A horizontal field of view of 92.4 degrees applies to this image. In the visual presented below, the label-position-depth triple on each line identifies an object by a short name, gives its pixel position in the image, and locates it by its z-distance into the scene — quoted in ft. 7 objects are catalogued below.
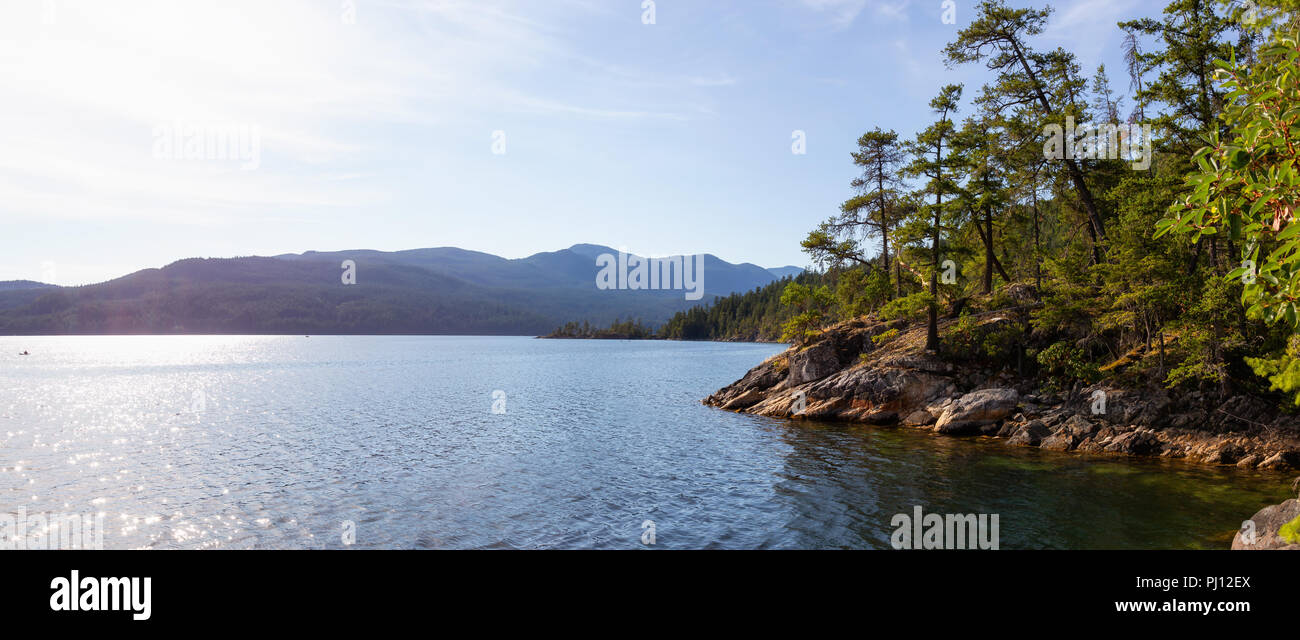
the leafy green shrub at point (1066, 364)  109.70
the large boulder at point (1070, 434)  100.27
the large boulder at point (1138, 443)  94.43
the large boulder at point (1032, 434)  103.66
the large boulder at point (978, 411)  114.32
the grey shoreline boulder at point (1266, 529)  47.57
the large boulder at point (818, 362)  149.89
